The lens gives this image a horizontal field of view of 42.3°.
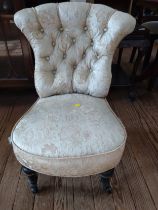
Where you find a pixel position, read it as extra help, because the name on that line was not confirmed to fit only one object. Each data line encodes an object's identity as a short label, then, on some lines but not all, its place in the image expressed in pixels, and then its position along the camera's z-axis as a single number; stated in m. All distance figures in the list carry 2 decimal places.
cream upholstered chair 0.83
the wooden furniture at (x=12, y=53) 1.32
